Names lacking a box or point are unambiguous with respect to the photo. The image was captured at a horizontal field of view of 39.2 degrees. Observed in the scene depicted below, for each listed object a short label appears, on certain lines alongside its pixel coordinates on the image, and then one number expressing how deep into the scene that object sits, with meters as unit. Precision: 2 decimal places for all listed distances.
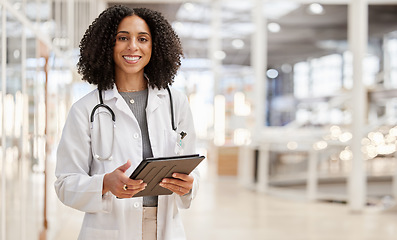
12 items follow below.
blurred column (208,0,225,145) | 13.62
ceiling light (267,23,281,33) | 12.79
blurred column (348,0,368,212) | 8.89
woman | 1.81
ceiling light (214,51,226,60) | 13.98
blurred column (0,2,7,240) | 3.64
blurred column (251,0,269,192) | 12.22
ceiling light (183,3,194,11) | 13.64
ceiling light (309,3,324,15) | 12.53
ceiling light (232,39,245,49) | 13.91
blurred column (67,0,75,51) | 7.84
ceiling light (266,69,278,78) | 12.96
